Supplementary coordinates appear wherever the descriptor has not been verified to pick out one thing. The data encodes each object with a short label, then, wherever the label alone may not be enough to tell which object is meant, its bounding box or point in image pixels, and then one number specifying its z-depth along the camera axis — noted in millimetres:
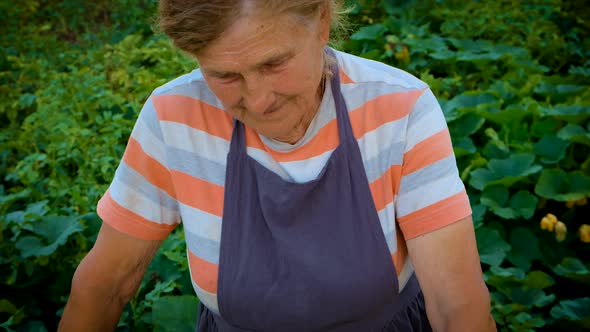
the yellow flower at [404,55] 3896
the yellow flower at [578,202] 2697
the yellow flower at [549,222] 2586
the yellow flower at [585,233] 2527
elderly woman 1394
